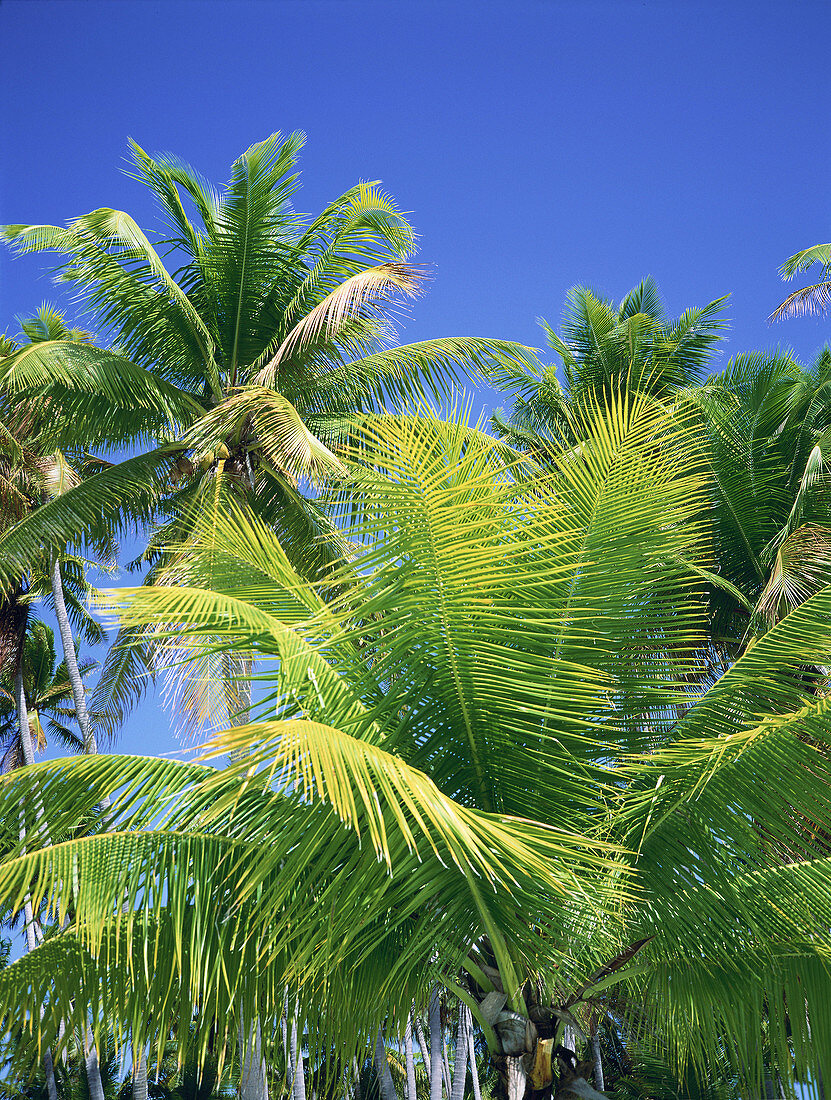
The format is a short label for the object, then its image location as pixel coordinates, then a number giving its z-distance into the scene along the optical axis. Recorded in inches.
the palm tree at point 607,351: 580.1
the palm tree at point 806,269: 602.9
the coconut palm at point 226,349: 406.6
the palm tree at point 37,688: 978.7
